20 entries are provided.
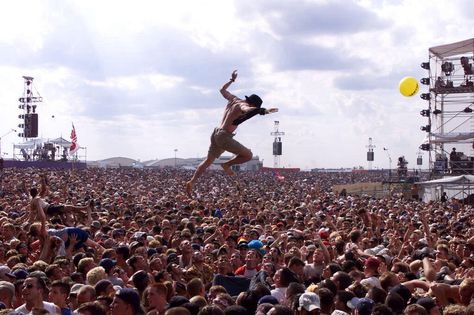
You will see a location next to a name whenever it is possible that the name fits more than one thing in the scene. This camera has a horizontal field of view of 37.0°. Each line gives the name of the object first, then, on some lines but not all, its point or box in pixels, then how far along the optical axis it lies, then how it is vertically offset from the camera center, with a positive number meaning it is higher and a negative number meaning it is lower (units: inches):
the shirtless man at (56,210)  442.5 -24.0
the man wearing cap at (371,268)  305.9 -40.3
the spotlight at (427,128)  1539.1 +103.2
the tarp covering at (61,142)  2552.2 +119.8
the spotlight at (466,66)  1461.6 +227.3
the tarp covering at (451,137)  1494.8 +82.7
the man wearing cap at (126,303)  229.1 -41.5
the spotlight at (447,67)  1492.4 +228.8
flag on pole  1648.6 +77.5
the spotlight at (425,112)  1534.2 +136.6
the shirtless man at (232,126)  416.2 +30.5
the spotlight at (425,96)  1532.4 +171.8
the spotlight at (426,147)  1535.4 +61.8
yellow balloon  772.0 +96.8
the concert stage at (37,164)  2017.5 +30.5
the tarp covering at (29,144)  2649.4 +115.6
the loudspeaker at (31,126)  2332.7 +160.1
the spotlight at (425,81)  1506.4 +201.1
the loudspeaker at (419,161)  2622.5 +54.3
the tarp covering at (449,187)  1149.7 -21.6
